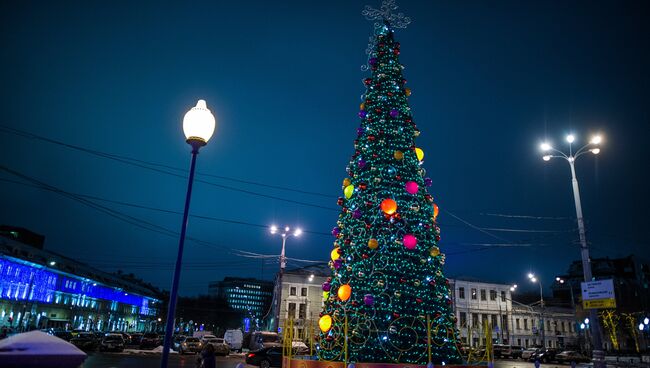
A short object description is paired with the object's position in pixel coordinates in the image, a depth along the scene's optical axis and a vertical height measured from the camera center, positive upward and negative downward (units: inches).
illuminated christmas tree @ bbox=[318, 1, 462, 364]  555.8 +75.6
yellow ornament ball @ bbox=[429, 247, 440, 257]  593.8 +84.0
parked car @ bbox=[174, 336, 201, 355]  1334.9 -136.6
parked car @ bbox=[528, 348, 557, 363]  1563.7 -127.3
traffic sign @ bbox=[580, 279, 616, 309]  613.6 +41.5
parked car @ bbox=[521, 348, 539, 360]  1758.9 -136.4
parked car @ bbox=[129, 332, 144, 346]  1793.4 -168.0
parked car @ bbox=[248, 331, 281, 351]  1433.3 -112.0
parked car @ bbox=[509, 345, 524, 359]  1834.4 -140.2
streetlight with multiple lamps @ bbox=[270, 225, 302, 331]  1152.6 +197.3
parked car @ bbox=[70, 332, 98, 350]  1312.7 -136.4
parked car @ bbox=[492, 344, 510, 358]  1807.3 -136.9
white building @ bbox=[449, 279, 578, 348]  2508.6 +15.4
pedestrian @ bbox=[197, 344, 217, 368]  413.4 -51.7
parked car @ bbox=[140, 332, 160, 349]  1467.8 -142.1
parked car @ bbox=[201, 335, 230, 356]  1300.4 -133.6
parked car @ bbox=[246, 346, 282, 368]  932.0 -111.4
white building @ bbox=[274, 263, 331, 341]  2335.1 +80.8
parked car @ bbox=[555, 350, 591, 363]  1534.2 -124.0
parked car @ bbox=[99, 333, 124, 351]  1284.7 -134.7
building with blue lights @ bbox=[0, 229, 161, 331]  2197.3 +11.9
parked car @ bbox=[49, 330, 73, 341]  1445.9 -132.4
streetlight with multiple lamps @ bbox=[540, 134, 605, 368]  607.5 +133.9
